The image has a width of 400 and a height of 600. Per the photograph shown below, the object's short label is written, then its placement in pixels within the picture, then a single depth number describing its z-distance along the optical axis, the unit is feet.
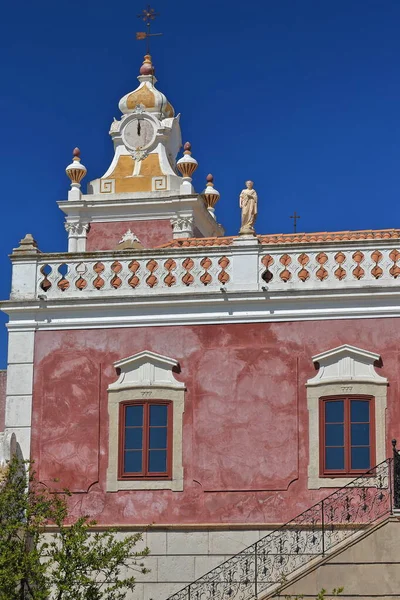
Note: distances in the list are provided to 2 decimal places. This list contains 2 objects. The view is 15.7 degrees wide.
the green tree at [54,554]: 73.10
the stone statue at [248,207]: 85.76
